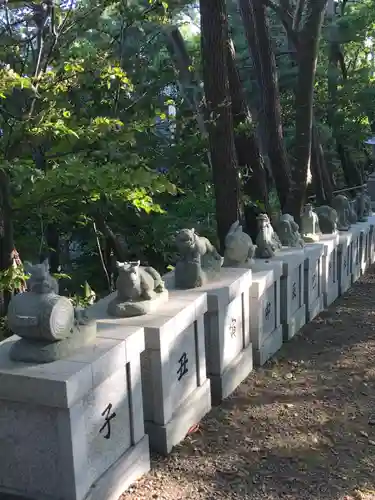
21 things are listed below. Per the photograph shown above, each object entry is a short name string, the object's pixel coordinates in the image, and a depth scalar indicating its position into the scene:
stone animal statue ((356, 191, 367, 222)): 12.23
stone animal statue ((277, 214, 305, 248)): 8.30
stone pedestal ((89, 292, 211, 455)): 4.67
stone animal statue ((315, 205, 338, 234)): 9.96
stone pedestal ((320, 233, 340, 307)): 9.20
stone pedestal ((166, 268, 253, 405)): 5.71
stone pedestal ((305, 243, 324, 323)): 8.34
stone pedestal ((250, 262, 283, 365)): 6.63
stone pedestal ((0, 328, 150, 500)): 3.66
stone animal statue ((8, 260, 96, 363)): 3.79
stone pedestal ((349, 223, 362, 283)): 10.94
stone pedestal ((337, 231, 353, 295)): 10.03
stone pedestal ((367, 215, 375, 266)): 12.32
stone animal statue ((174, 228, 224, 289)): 5.73
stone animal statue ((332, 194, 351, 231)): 10.83
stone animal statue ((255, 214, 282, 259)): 7.43
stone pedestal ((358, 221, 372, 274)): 11.63
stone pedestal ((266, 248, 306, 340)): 7.54
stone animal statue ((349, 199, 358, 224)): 11.50
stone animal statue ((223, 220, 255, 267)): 6.72
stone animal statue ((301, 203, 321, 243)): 9.13
